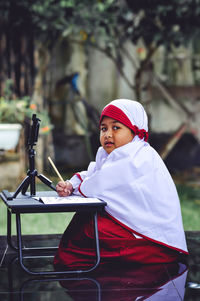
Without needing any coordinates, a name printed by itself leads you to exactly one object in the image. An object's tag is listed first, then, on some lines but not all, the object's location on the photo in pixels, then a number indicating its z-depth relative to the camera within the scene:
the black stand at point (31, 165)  6.13
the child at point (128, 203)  5.93
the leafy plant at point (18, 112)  14.84
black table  5.54
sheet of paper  5.65
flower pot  13.65
